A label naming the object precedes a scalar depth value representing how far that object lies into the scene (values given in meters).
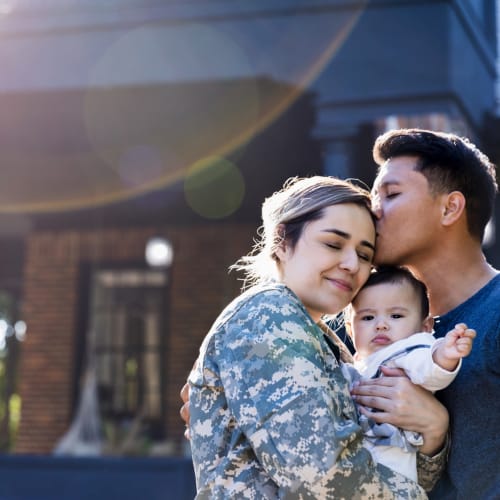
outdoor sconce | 9.73
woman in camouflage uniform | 2.07
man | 2.85
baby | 2.37
